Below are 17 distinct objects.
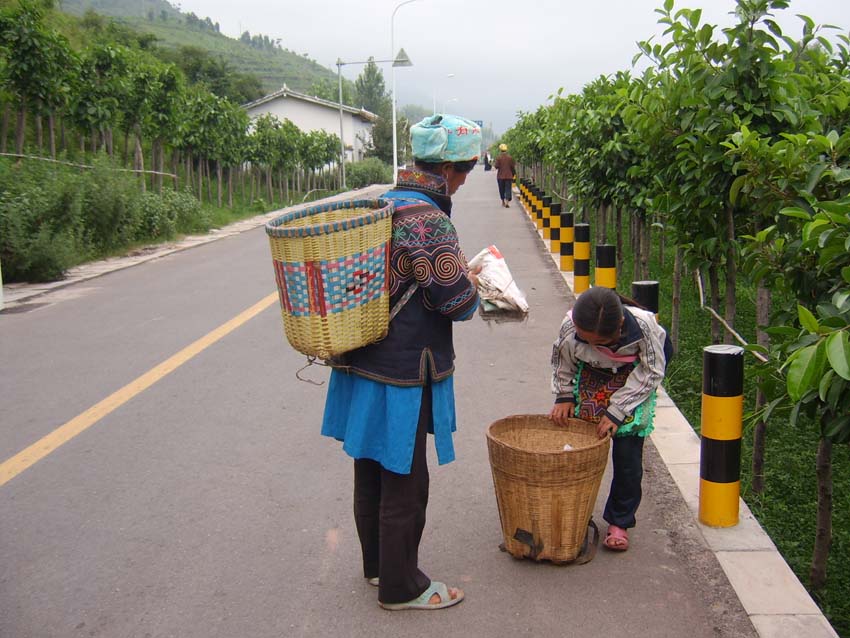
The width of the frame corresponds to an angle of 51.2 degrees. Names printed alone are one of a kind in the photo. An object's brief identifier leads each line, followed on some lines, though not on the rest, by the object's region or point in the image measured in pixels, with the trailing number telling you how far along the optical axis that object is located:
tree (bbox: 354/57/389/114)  121.38
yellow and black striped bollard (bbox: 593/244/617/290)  7.45
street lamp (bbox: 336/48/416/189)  40.56
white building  63.19
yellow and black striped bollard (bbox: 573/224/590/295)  10.07
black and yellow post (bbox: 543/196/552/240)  16.85
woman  3.20
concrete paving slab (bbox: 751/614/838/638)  3.18
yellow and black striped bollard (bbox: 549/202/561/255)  14.77
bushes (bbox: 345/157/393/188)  52.06
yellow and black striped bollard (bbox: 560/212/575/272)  12.09
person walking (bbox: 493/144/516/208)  27.12
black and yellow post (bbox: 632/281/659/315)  5.00
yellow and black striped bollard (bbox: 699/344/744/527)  3.95
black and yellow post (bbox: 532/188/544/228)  19.06
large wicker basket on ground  3.57
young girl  3.61
